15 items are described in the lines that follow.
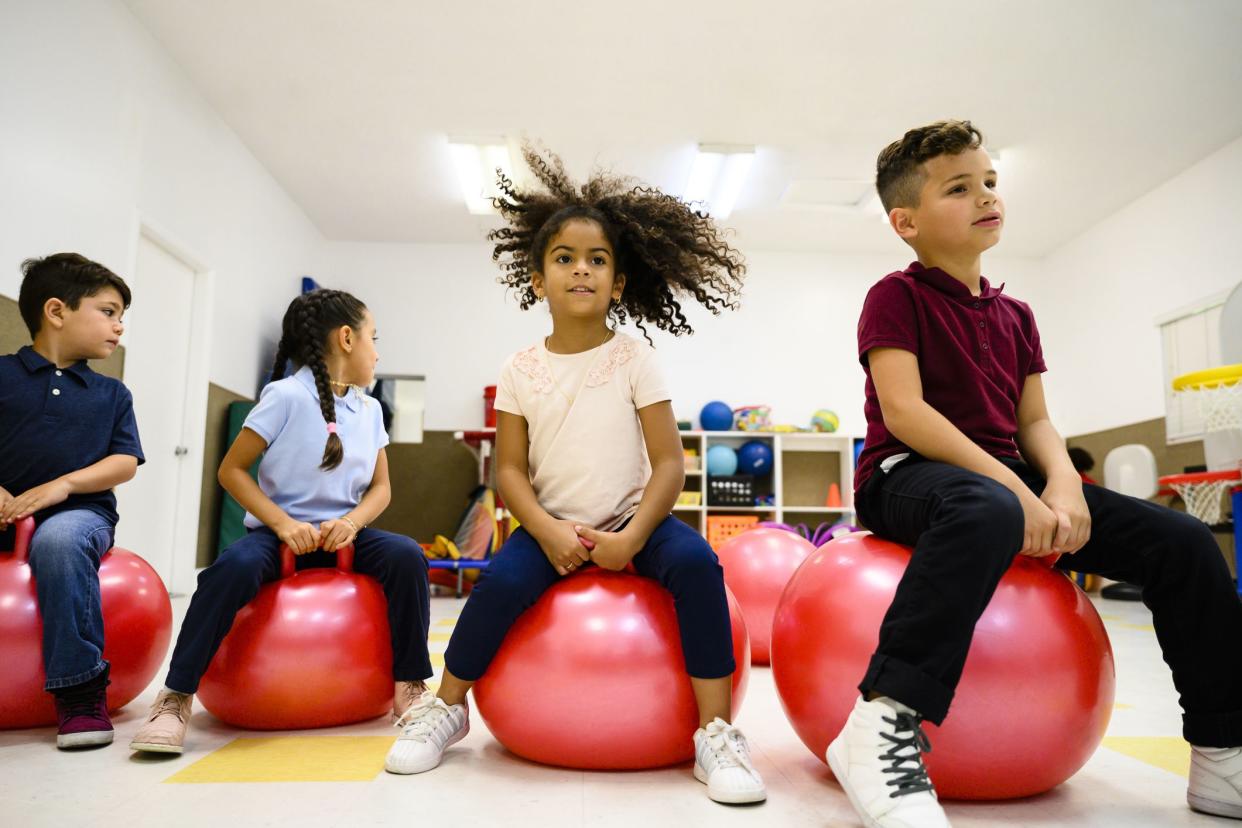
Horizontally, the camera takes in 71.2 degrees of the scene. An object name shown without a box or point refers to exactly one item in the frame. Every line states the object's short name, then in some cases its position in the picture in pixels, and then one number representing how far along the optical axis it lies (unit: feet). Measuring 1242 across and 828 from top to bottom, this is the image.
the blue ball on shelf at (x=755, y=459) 24.59
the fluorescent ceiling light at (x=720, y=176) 19.83
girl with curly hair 5.52
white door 15.72
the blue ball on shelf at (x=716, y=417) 25.07
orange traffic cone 25.25
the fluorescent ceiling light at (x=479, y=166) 19.84
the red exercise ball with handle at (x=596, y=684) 5.43
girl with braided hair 6.26
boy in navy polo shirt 6.14
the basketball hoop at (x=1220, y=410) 12.34
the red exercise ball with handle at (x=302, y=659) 6.51
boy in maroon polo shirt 4.32
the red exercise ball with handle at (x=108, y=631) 6.24
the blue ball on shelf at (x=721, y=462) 24.43
